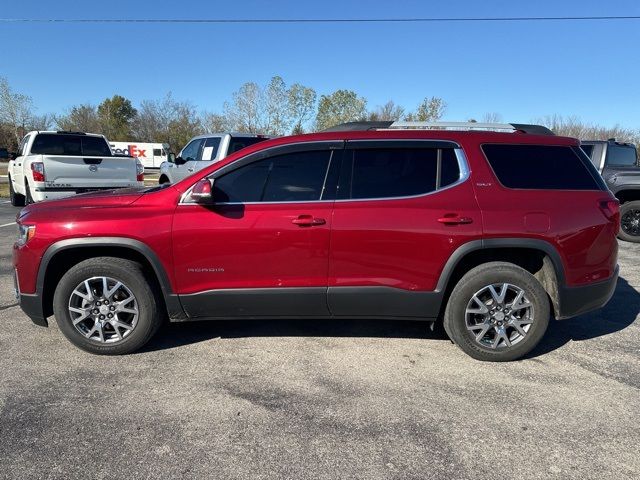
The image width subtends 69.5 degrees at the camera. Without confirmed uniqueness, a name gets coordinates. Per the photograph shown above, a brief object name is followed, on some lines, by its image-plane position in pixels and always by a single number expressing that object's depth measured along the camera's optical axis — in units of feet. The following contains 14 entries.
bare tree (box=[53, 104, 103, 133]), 178.91
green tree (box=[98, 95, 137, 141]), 191.13
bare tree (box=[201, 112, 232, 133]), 141.63
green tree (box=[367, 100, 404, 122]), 129.90
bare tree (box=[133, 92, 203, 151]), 174.09
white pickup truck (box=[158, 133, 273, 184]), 34.09
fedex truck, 152.97
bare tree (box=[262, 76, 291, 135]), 133.80
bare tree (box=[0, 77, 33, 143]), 148.46
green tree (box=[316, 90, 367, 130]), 139.54
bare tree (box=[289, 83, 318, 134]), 135.54
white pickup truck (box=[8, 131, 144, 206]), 31.01
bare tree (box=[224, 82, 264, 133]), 134.62
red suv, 11.89
